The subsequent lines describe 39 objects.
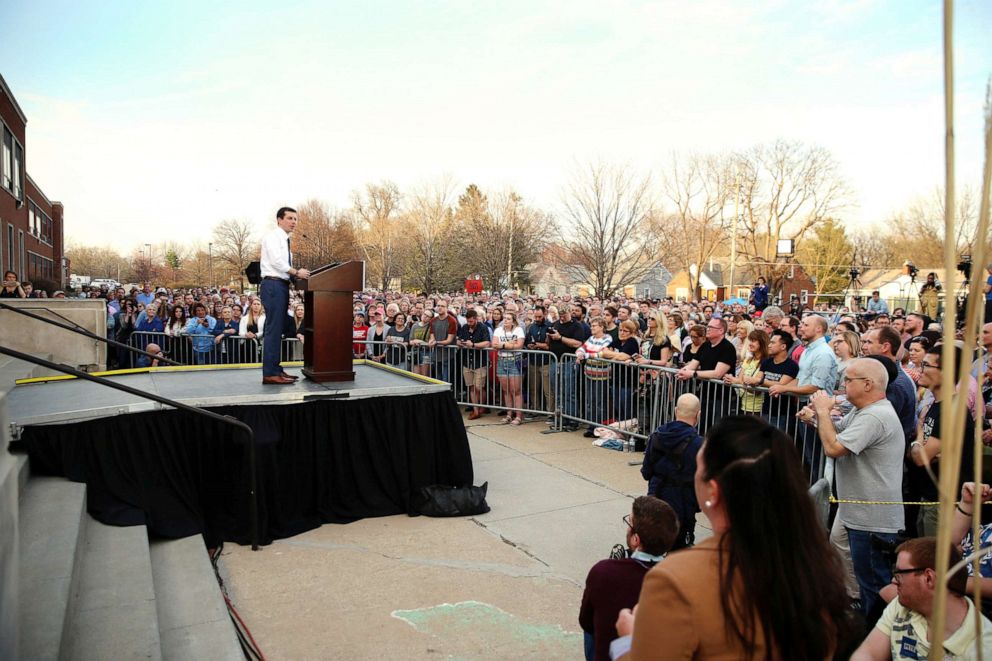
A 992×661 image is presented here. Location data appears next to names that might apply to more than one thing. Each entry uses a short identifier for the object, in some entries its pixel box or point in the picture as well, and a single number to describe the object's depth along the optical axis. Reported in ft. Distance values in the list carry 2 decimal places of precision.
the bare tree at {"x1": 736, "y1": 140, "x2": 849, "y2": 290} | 161.48
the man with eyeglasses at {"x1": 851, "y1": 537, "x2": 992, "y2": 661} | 9.13
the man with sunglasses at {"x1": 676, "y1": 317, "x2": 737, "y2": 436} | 26.58
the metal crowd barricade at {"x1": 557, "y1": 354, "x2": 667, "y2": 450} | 30.63
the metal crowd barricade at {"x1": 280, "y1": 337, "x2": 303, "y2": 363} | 43.09
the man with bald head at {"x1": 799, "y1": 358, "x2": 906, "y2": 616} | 14.34
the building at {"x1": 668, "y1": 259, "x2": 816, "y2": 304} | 178.50
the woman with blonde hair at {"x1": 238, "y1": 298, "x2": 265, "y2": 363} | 43.30
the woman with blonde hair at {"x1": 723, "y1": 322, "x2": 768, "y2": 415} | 24.35
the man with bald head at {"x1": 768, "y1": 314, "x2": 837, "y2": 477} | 21.95
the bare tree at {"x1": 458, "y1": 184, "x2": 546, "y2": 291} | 155.12
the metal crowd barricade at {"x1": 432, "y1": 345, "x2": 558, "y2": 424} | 36.86
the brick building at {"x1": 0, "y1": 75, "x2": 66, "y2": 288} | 89.25
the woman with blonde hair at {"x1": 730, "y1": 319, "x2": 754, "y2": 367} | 33.68
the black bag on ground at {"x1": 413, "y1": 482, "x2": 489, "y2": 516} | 22.48
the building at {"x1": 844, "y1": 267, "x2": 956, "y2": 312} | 156.50
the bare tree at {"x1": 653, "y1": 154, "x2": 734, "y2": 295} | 151.98
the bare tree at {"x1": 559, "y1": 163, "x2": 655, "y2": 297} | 106.22
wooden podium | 24.11
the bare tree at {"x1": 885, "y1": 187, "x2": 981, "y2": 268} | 119.75
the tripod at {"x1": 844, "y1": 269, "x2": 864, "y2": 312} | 76.93
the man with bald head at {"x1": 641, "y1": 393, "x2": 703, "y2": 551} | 15.92
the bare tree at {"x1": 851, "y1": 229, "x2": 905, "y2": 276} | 196.54
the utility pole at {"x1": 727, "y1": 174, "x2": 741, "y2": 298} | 123.64
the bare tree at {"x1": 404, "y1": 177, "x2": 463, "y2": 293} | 167.53
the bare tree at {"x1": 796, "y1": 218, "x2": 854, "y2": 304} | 177.68
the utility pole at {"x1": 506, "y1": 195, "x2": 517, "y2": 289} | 152.56
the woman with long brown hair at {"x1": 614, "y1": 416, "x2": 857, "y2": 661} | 5.21
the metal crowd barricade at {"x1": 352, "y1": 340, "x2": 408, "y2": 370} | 40.68
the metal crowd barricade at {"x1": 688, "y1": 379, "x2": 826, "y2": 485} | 22.26
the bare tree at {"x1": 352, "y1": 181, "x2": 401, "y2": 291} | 186.60
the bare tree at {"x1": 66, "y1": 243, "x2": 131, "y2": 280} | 333.42
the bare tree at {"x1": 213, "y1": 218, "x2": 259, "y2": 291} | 209.76
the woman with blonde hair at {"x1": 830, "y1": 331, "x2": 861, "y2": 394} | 22.70
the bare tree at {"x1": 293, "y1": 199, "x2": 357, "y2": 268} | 185.98
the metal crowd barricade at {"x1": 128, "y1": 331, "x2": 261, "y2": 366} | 42.39
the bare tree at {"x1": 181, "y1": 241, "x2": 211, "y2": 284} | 266.77
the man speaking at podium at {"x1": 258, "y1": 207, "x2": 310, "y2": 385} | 22.47
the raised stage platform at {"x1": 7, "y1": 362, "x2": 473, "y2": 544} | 18.24
